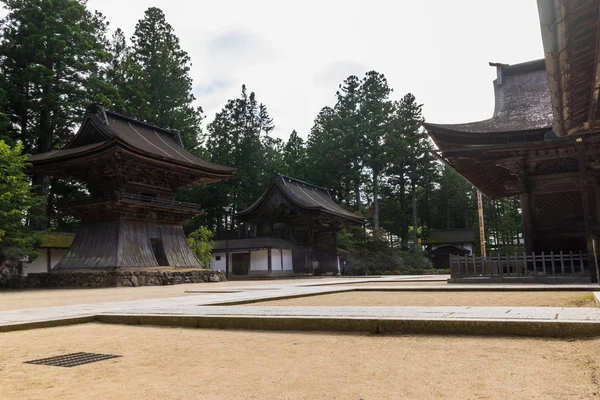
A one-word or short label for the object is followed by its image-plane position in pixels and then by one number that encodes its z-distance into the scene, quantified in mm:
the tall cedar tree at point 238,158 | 44062
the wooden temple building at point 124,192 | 21406
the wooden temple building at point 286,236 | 33469
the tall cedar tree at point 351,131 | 47312
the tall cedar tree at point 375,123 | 46906
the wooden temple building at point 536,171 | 13078
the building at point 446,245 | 46719
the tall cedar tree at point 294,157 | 51188
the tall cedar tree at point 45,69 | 29858
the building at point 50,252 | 27141
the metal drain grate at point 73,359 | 3801
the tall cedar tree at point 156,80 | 38375
